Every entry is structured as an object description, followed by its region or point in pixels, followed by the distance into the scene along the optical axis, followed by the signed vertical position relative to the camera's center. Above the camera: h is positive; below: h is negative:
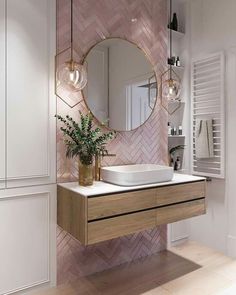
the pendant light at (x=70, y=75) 2.38 +0.61
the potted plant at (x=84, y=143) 2.27 +0.01
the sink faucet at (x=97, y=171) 2.52 -0.24
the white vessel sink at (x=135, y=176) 2.23 -0.26
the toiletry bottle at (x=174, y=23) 3.28 +1.47
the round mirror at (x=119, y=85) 2.59 +0.61
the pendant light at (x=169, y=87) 3.03 +0.65
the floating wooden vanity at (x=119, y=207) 2.00 -0.50
